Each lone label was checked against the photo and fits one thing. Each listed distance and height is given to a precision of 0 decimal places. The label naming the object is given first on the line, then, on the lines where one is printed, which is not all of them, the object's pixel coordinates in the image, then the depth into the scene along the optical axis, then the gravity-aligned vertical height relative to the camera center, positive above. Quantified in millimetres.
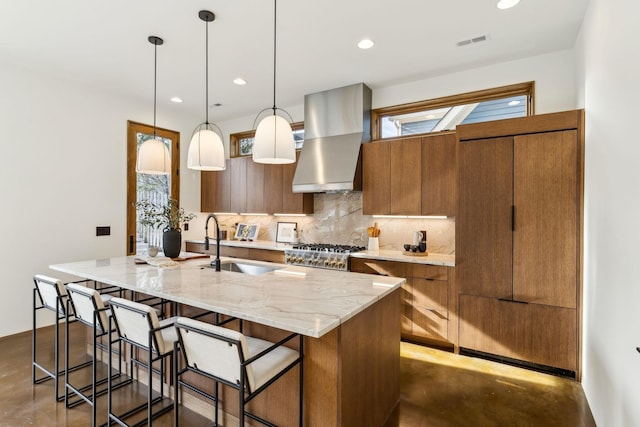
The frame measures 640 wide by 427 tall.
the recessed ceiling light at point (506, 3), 2449 +1588
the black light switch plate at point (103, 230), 4297 -257
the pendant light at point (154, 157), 3027 +503
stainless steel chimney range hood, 4055 +963
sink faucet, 2589 -383
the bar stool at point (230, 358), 1439 -710
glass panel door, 4629 +389
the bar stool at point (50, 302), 2404 -703
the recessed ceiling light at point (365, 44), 3051 +1593
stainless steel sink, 2893 -501
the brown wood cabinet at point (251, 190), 4738 +346
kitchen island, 1650 -573
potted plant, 3129 -206
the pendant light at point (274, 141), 2363 +517
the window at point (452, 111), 3500 +1202
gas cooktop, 3838 -518
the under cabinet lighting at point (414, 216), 3803 -33
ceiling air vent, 2967 +1597
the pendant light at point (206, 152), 2777 +507
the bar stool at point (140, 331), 1806 -691
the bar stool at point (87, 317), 2141 -734
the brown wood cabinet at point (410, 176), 3559 +434
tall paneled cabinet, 2725 -207
